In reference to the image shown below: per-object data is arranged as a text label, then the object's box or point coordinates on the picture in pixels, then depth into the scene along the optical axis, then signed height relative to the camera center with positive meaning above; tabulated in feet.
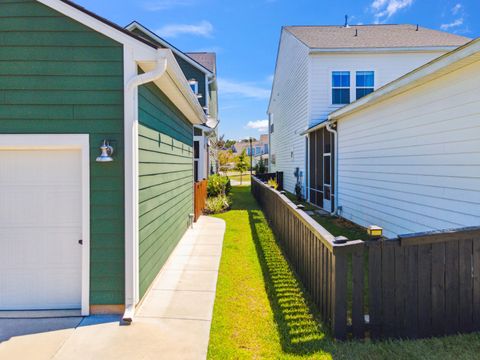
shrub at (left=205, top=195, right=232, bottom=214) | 37.63 -3.74
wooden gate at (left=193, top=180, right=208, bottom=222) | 31.12 -2.48
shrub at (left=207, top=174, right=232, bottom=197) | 41.75 -1.64
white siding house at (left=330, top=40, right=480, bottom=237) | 14.16 +1.63
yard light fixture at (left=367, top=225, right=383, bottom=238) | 9.67 -1.79
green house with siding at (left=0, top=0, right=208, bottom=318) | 11.71 +0.69
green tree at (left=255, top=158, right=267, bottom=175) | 98.59 +2.21
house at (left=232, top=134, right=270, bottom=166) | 191.91 +20.73
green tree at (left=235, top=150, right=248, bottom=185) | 89.77 +3.61
